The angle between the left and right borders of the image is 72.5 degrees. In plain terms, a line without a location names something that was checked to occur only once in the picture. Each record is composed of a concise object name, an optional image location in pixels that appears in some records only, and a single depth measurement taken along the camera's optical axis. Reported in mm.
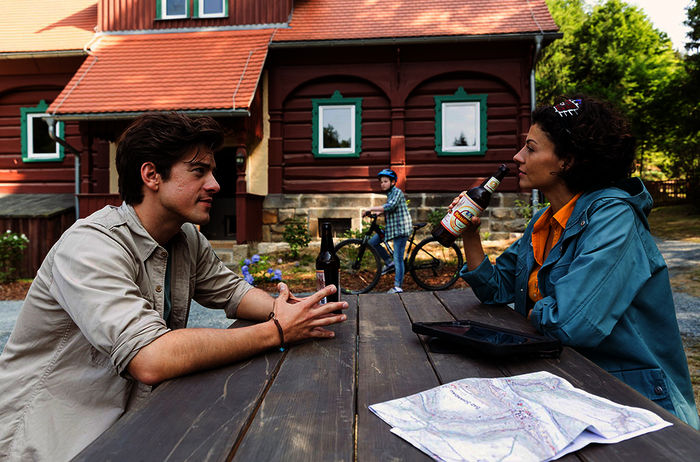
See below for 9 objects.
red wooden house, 10570
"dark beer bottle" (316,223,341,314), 2291
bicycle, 7797
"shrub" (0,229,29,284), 8930
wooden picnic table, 937
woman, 1621
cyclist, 7496
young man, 1409
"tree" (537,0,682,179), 23188
